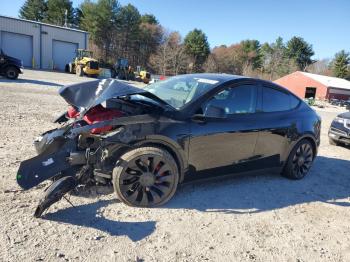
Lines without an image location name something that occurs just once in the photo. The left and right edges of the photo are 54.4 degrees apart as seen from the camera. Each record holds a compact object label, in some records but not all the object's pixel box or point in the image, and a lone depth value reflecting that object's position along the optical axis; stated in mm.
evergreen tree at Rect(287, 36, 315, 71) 79312
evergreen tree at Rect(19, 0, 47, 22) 62969
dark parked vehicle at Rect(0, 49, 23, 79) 18234
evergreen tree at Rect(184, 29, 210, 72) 66625
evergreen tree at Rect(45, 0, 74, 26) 59719
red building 46347
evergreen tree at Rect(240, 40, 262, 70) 79312
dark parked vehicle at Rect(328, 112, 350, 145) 8914
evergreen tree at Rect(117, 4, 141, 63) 58594
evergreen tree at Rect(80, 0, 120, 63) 56344
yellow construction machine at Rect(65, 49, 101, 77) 31844
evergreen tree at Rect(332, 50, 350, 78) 74000
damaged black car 3775
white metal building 37781
